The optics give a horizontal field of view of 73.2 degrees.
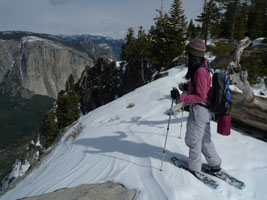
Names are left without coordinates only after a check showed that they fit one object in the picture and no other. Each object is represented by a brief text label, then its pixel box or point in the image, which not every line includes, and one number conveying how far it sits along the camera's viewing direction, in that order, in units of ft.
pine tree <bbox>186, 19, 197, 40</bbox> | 164.89
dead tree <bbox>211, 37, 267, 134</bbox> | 20.48
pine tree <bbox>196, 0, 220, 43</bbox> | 102.73
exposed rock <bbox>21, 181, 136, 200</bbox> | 10.96
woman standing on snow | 11.58
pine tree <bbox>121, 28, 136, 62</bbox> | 109.29
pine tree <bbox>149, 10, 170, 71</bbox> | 98.17
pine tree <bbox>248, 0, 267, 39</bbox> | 100.18
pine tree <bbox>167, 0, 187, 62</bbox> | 95.96
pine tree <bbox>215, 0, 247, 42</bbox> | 90.22
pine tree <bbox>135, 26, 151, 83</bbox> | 104.99
